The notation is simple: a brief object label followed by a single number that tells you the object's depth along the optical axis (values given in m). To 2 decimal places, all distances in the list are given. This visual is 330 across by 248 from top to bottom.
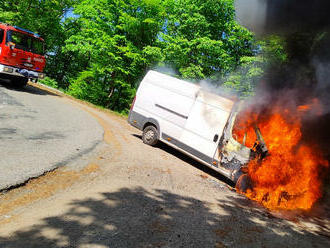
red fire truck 10.73
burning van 6.75
